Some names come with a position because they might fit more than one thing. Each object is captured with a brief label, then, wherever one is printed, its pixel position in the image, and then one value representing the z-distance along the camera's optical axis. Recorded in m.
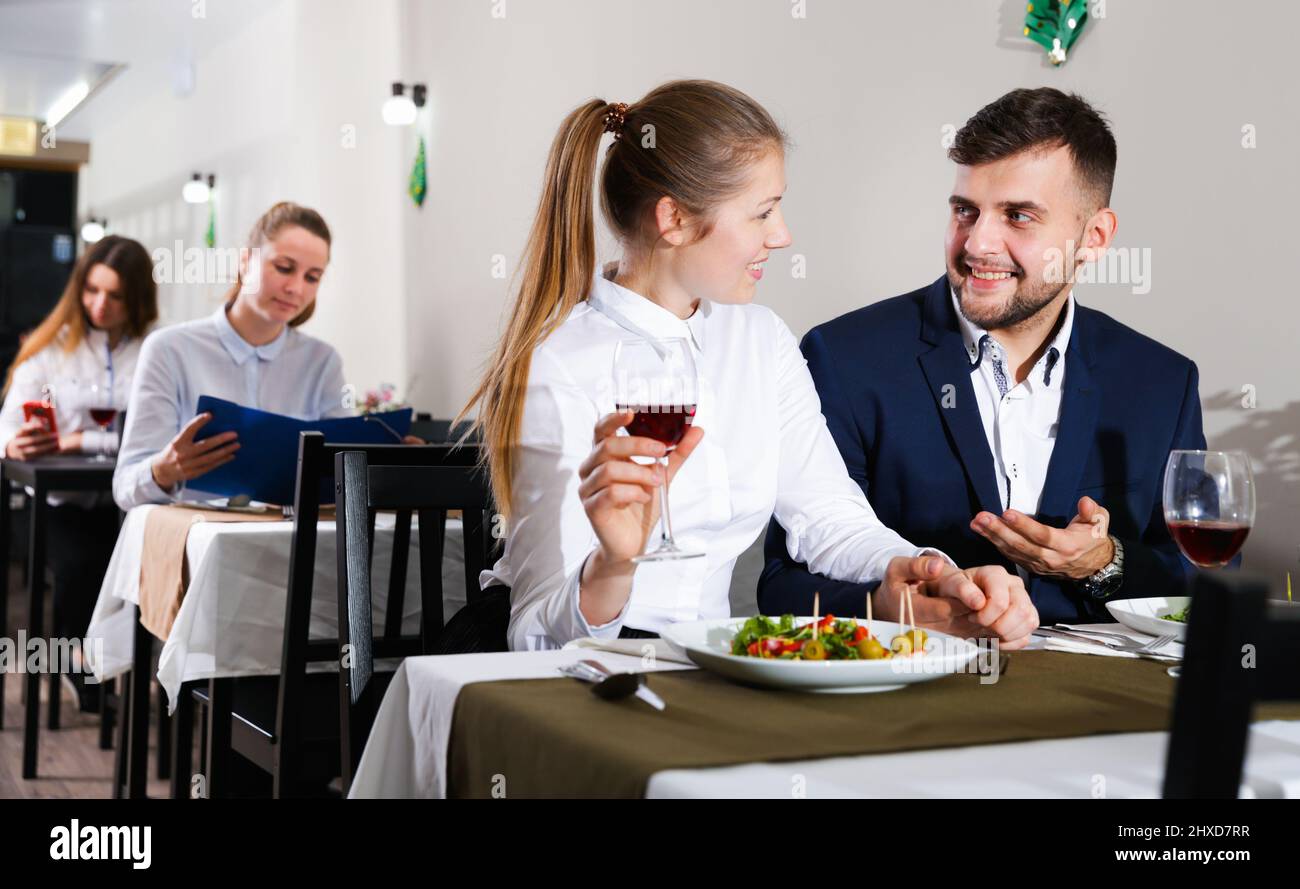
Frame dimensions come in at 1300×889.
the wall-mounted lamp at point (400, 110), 5.32
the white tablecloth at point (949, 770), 0.79
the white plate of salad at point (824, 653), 1.01
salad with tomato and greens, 1.06
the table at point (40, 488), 3.61
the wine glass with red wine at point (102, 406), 3.99
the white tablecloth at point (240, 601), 2.55
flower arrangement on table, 5.15
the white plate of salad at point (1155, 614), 1.34
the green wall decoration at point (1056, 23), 2.40
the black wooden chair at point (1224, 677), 0.59
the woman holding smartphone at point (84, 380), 4.25
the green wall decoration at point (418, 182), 5.47
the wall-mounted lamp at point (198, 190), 7.99
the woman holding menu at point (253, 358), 3.40
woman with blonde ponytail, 1.56
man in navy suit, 1.99
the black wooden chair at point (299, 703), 2.18
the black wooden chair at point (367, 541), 1.57
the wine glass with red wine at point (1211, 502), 1.32
